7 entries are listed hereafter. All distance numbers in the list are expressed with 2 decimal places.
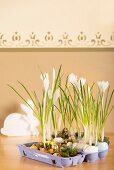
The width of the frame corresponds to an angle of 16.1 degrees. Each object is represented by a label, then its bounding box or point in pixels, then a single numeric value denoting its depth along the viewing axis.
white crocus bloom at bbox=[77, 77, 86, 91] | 1.24
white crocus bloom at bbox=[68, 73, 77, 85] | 1.27
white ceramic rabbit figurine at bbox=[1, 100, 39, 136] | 1.58
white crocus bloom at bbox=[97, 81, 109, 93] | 1.23
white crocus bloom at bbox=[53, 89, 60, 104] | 1.26
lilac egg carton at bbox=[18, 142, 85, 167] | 1.12
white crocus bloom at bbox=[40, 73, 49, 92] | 1.24
